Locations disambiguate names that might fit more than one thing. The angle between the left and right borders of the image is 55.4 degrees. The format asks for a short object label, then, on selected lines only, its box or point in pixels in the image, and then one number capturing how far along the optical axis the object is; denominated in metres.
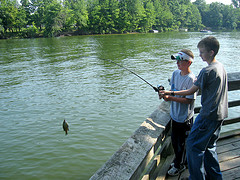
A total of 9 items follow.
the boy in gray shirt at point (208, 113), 2.19
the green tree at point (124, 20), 73.50
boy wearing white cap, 2.69
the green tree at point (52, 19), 59.28
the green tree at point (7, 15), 60.69
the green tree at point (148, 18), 80.00
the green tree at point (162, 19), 89.94
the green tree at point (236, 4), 145.88
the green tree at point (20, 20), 62.86
